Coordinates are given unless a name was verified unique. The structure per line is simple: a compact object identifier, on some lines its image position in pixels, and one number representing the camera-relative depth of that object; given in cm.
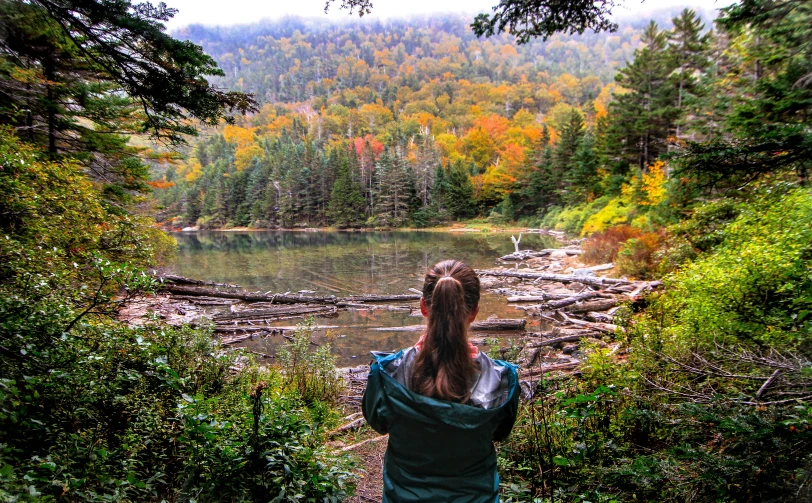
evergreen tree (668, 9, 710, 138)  2416
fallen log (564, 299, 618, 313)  1112
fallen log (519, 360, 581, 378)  711
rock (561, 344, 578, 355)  880
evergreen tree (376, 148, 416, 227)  5884
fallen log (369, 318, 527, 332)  1084
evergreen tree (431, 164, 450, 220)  5852
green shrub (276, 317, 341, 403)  610
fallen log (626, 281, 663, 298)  1053
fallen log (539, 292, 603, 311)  1217
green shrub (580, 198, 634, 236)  2538
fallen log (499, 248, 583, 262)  2398
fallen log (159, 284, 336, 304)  1455
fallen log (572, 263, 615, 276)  1559
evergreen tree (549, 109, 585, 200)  4413
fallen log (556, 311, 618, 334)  953
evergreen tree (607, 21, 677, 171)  2723
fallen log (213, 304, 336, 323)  1238
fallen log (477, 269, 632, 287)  1301
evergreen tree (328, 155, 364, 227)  6038
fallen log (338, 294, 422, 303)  1470
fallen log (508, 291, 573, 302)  1329
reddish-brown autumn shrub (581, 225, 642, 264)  1712
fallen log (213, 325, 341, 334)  1123
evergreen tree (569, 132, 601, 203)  3731
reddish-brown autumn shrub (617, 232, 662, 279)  1252
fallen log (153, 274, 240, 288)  1567
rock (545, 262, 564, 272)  1885
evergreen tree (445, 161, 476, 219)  5766
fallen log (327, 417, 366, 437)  531
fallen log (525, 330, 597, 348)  911
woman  151
